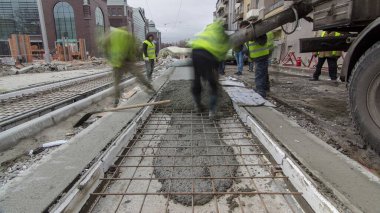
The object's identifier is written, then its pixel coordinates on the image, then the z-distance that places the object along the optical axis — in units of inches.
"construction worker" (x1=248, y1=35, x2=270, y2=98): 212.0
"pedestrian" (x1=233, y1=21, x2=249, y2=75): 430.3
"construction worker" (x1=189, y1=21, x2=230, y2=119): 160.2
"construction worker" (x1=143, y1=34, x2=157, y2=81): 328.2
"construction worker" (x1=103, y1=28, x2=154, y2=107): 193.4
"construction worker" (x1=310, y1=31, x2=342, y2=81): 281.7
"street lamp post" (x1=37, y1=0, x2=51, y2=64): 597.0
